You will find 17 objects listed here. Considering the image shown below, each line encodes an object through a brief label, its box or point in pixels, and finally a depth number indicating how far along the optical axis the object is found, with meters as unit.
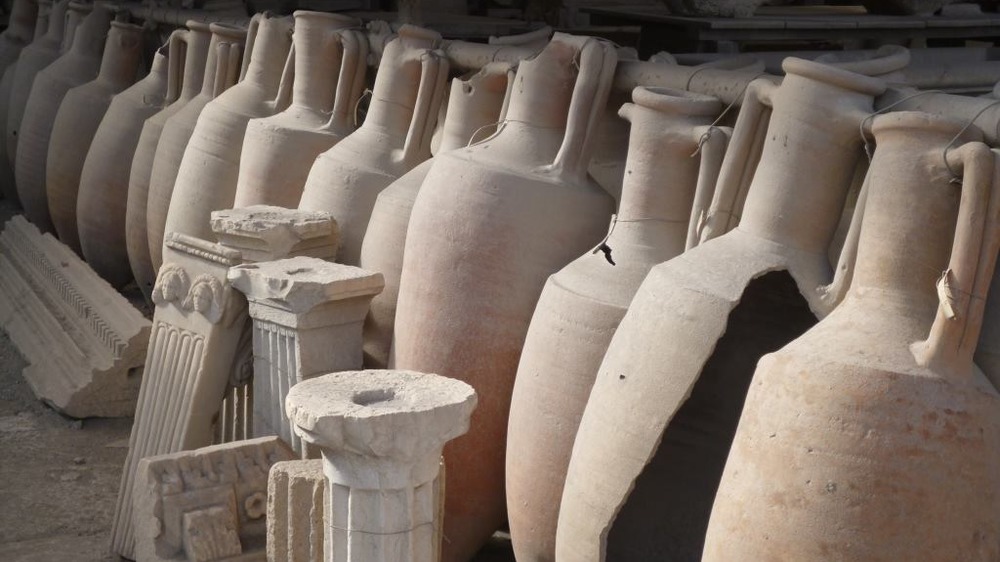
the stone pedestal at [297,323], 4.77
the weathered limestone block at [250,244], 5.20
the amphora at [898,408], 2.98
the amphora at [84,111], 8.54
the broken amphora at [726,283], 3.54
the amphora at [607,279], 4.03
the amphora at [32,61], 9.64
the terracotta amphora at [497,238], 4.48
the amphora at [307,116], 6.10
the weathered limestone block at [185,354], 5.07
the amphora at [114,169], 7.98
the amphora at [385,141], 5.52
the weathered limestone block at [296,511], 4.03
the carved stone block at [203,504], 4.42
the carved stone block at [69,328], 6.38
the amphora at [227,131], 6.62
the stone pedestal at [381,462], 3.59
